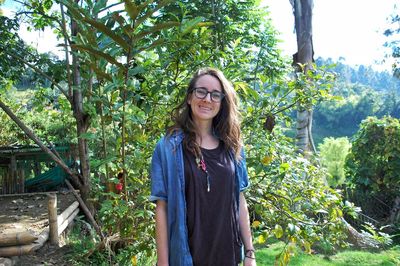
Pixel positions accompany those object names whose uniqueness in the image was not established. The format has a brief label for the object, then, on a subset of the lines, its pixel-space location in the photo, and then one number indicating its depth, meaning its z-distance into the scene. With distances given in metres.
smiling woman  1.56
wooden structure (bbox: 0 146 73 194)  8.60
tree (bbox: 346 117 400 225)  8.79
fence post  4.43
